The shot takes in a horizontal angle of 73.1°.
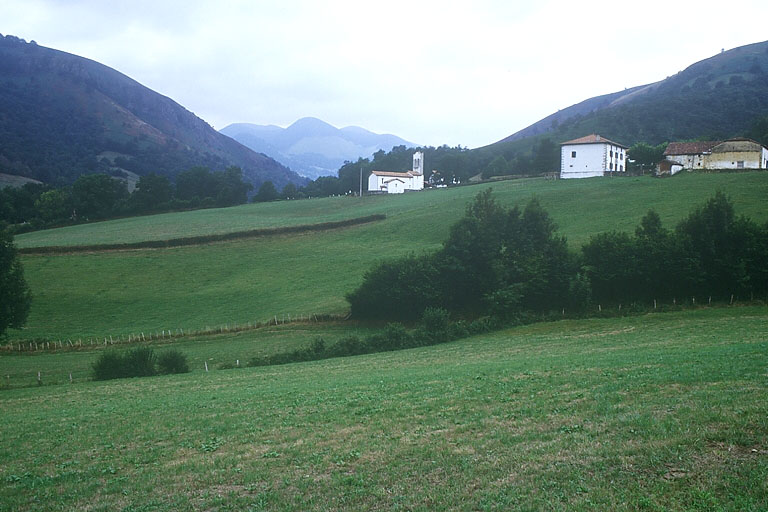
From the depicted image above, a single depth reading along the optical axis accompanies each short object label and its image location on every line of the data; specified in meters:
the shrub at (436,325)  40.59
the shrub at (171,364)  34.50
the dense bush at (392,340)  37.34
